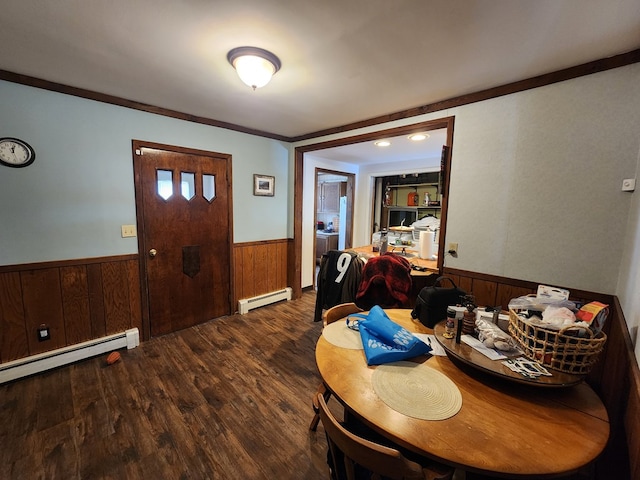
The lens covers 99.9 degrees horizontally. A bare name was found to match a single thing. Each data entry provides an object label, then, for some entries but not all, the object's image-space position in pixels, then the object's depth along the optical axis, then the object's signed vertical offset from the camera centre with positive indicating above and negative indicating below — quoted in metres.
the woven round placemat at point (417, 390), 0.91 -0.65
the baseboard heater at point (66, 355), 2.12 -1.29
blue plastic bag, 1.17 -0.59
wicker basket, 0.96 -0.48
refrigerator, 5.90 -0.25
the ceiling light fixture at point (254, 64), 1.66 +0.94
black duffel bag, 1.48 -0.48
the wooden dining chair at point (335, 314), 1.65 -0.65
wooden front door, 2.72 -0.27
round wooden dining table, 0.74 -0.66
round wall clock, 2.00 +0.39
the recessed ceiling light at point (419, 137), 3.07 +0.91
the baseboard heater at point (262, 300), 3.52 -1.24
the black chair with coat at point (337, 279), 2.51 -0.63
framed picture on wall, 3.53 +0.34
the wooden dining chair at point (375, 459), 0.74 -0.70
